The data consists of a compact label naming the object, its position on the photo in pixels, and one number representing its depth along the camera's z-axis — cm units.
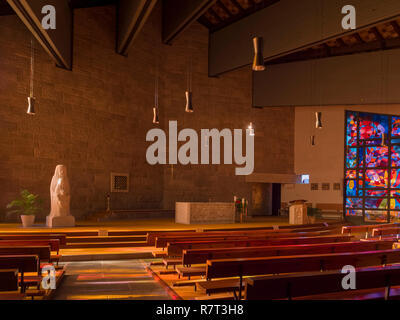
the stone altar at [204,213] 1204
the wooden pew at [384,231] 851
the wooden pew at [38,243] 570
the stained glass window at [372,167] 1633
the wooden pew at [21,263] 407
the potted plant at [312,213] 1346
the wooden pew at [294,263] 381
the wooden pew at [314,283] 303
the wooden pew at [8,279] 334
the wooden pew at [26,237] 643
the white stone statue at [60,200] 1063
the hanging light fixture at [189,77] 1625
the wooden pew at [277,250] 473
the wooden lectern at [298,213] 1319
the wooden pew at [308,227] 1157
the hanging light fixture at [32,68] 1233
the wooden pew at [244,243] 562
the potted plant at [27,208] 1052
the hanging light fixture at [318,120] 1097
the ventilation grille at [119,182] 1431
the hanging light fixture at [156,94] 1565
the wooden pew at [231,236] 651
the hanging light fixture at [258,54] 549
